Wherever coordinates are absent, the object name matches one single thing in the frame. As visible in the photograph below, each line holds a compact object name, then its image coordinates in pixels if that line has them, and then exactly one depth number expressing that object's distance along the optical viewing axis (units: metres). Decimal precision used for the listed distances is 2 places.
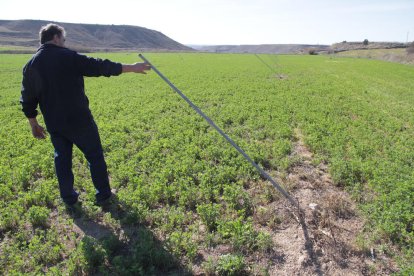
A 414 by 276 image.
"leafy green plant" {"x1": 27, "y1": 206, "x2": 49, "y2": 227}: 5.39
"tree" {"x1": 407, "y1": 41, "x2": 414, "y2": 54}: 68.73
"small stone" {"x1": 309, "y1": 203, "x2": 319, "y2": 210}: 5.97
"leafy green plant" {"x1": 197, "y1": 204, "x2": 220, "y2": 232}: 5.39
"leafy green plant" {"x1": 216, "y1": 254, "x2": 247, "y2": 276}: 4.32
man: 4.94
